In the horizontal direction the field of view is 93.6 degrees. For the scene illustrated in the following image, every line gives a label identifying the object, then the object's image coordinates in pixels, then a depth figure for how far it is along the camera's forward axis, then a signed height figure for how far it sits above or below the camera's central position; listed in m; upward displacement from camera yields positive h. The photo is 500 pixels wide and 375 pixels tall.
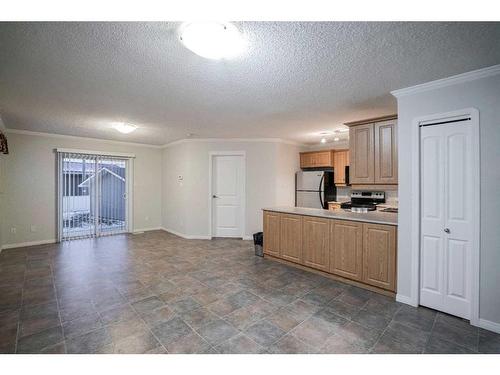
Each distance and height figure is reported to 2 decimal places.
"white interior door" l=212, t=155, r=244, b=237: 5.70 -0.17
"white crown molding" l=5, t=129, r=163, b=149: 4.70 +1.11
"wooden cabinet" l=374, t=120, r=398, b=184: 3.16 +0.45
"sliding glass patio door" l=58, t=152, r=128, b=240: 5.32 -0.21
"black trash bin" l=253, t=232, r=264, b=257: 4.28 -1.06
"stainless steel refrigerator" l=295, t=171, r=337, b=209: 5.80 -0.08
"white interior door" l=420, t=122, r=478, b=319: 2.23 -0.31
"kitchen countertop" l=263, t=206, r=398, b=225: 2.88 -0.41
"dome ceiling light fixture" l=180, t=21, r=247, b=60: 1.56 +1.03
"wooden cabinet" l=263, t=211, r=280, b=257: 3.97 -0.82
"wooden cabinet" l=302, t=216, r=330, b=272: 3.30 -0.83
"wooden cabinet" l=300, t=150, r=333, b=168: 5.88 +0.69
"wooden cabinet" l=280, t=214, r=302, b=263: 3.63 -0.83
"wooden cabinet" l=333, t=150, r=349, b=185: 5.69 +0.51
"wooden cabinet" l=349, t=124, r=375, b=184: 3.37 +0.46
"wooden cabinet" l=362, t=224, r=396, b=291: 2.71 -0.84
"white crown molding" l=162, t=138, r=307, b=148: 5.61 +1.11
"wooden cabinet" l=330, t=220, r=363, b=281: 2.97 -0.83
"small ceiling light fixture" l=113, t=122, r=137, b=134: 4.10 +1.05
